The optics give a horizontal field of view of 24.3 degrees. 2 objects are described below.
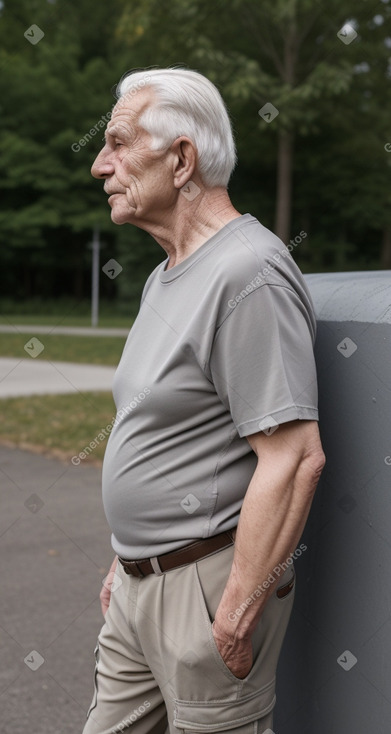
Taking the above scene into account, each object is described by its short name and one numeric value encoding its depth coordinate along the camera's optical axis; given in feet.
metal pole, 94.58
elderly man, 5.38
